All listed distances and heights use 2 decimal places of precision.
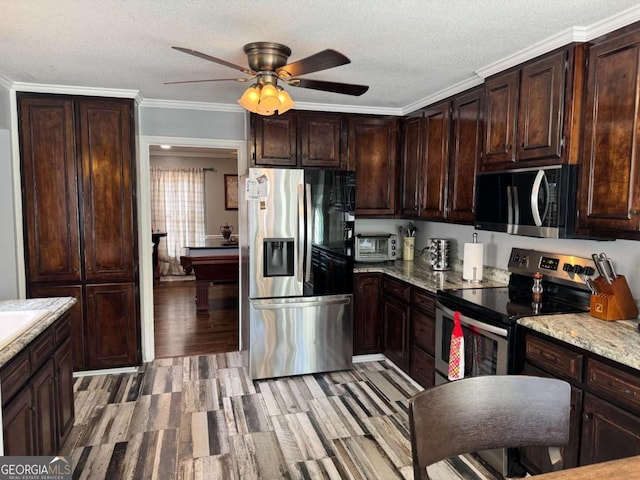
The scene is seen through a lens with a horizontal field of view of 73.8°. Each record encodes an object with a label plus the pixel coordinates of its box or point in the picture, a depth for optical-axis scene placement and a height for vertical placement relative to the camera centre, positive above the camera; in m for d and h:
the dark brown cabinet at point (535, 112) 2.28 +0.57
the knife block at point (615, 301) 2.16 -0.47
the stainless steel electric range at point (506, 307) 2.31 -0.57
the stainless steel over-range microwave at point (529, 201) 2.33 +0.05
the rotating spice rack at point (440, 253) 3.76 -0.40
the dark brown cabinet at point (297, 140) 3.77 +0.62
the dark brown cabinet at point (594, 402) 1.71 -0.82
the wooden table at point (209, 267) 5.55 -0.79
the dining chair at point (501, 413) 1.19 -0.59
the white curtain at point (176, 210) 8.05 -0.06
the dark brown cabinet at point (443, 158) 3.20 +0.42
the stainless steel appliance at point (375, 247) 4.23 -0.39
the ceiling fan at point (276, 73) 1.97 +0.68
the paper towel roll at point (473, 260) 3.27 -0.39
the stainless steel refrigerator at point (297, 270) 3.56 -0.53
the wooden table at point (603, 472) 1.02 -0.65
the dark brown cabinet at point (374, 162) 4.07 +0.44
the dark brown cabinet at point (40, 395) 1.79 -0.91
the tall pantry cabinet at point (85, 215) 3.44 -0.07
